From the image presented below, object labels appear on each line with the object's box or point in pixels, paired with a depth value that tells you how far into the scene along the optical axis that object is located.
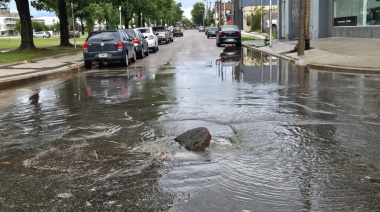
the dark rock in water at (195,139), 5.84
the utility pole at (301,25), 20.39
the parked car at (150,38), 30.02
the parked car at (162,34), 44.25
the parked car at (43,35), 91.90
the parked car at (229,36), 34.44
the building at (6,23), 166.75
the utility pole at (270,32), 30.11
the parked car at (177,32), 78.20
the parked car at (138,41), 24.17
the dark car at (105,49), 19.02
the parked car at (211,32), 59.16
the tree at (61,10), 32.22
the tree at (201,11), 189.55
